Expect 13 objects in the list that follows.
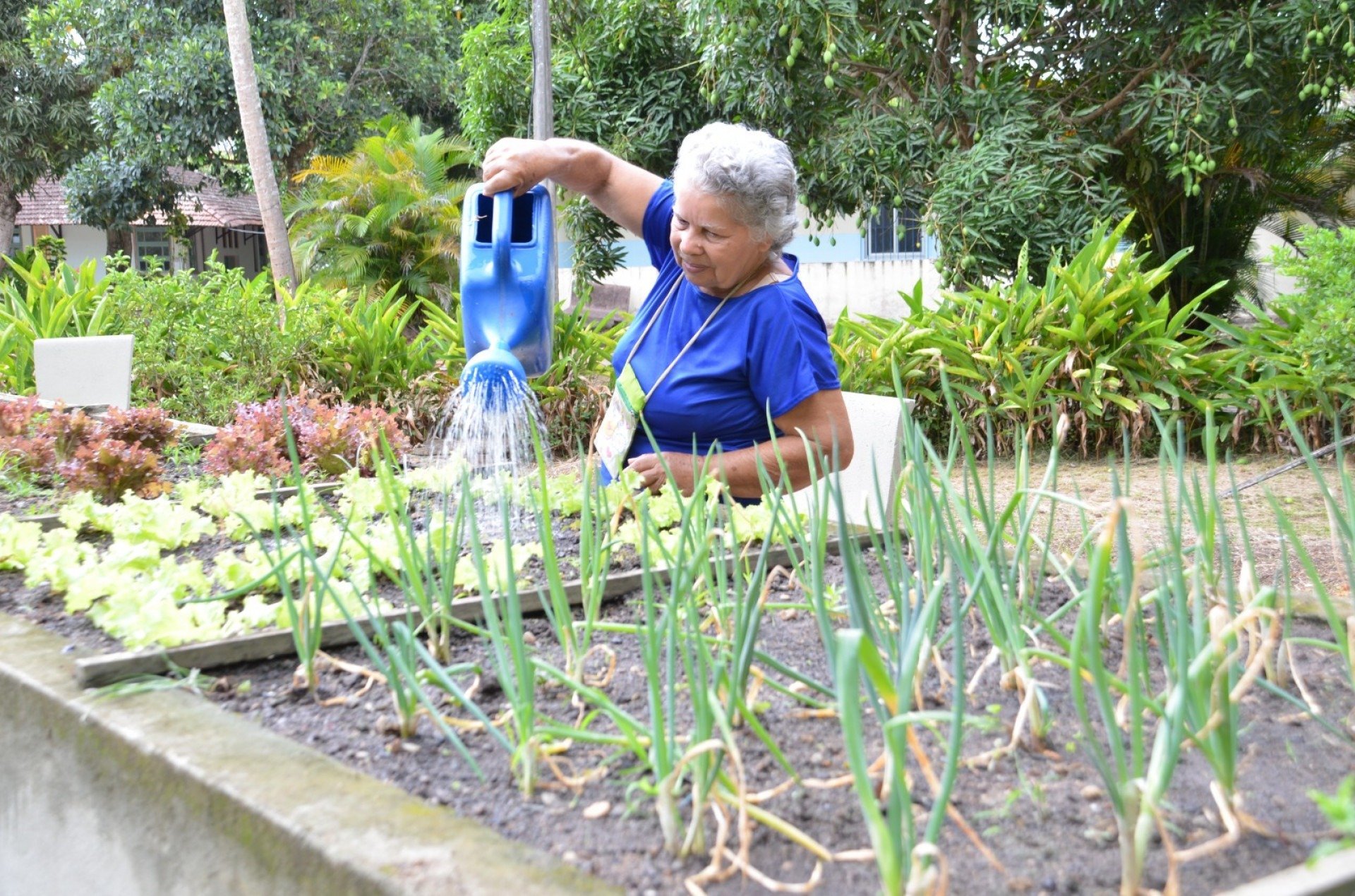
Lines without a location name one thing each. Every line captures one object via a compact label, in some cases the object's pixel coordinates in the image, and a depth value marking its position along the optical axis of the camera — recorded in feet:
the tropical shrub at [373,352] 24.84
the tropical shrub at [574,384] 24.95
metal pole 25.94
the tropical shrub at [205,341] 23.08
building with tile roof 86.99
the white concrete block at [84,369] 16.90
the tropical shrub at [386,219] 53.52
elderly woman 8.48
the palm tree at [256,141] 37.63
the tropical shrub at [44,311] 21.36
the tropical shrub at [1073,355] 21.47
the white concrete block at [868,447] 9.69
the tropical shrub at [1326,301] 17.89
